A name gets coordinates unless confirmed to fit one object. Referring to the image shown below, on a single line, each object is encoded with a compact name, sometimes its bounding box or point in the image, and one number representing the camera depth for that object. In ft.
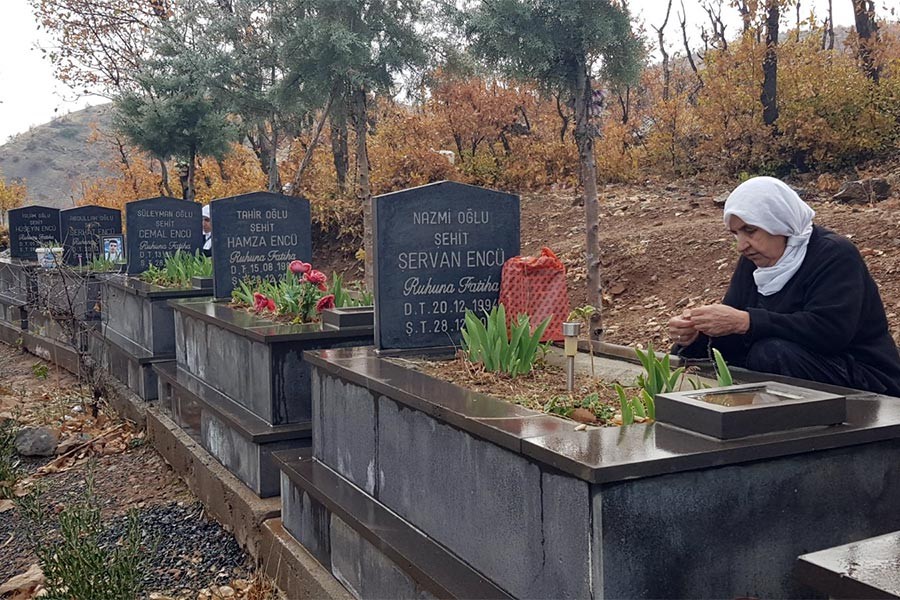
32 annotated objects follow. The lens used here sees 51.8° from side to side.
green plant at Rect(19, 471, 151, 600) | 11.85
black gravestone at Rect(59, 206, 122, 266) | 43.34
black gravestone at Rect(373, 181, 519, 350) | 14.33
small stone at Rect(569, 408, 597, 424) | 9.68
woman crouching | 11.21
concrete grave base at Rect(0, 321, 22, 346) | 40.73
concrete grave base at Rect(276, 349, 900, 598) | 7.58
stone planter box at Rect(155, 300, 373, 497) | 16.11
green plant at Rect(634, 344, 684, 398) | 9.95
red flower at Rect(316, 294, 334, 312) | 17.70
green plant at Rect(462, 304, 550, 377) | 11.98
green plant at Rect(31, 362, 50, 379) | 33.10
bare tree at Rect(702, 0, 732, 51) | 70.98
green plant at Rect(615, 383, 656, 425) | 9.05
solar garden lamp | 11.07
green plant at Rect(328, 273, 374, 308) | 18.15
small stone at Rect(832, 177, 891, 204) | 35.28
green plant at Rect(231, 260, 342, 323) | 17.95
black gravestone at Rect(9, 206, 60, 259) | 47.37
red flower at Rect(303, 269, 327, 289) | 18.35
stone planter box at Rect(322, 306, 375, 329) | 16.46
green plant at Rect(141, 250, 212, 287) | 26.76
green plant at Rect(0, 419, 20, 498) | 19.72
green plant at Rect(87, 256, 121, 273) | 33.72
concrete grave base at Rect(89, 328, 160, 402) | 25.04
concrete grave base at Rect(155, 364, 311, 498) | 16.07
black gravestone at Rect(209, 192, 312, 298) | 23.11
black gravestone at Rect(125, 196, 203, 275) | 31.50
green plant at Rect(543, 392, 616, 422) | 9.78
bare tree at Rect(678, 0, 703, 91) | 72.08
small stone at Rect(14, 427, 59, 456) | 22.54
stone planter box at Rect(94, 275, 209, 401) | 25.04
